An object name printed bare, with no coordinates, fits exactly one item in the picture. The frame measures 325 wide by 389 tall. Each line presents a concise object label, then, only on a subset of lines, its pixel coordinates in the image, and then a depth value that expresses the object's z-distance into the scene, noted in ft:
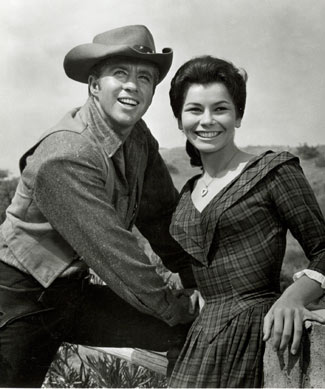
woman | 5.70
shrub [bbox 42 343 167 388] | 9.89
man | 6.31
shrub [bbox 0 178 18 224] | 11.97
